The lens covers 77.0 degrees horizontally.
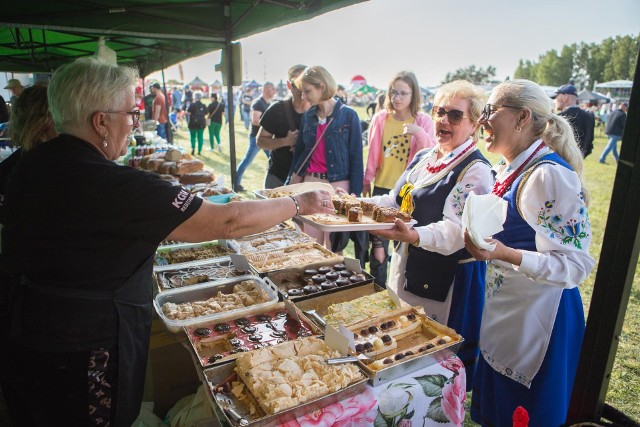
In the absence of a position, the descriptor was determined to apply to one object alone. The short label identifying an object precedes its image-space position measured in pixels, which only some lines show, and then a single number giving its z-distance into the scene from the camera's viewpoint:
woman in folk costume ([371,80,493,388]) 2.27
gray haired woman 1.37
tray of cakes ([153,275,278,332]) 2.00
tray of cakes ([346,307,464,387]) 1.58
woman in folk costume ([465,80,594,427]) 1.78
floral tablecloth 1.43
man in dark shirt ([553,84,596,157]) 7.40
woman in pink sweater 3.97
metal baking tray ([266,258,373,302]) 2.43
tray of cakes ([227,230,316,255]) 3.07
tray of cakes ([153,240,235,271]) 2.81
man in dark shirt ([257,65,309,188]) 4.43
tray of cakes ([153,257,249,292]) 2.48
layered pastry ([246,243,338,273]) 2.71
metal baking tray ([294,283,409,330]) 2.21
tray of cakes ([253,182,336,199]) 3.16
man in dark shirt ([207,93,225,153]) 13.91
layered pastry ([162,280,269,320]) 2.06
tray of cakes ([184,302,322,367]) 1.81
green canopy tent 4.00
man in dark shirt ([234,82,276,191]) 6.94
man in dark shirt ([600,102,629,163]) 12.77
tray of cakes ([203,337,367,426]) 1.36
